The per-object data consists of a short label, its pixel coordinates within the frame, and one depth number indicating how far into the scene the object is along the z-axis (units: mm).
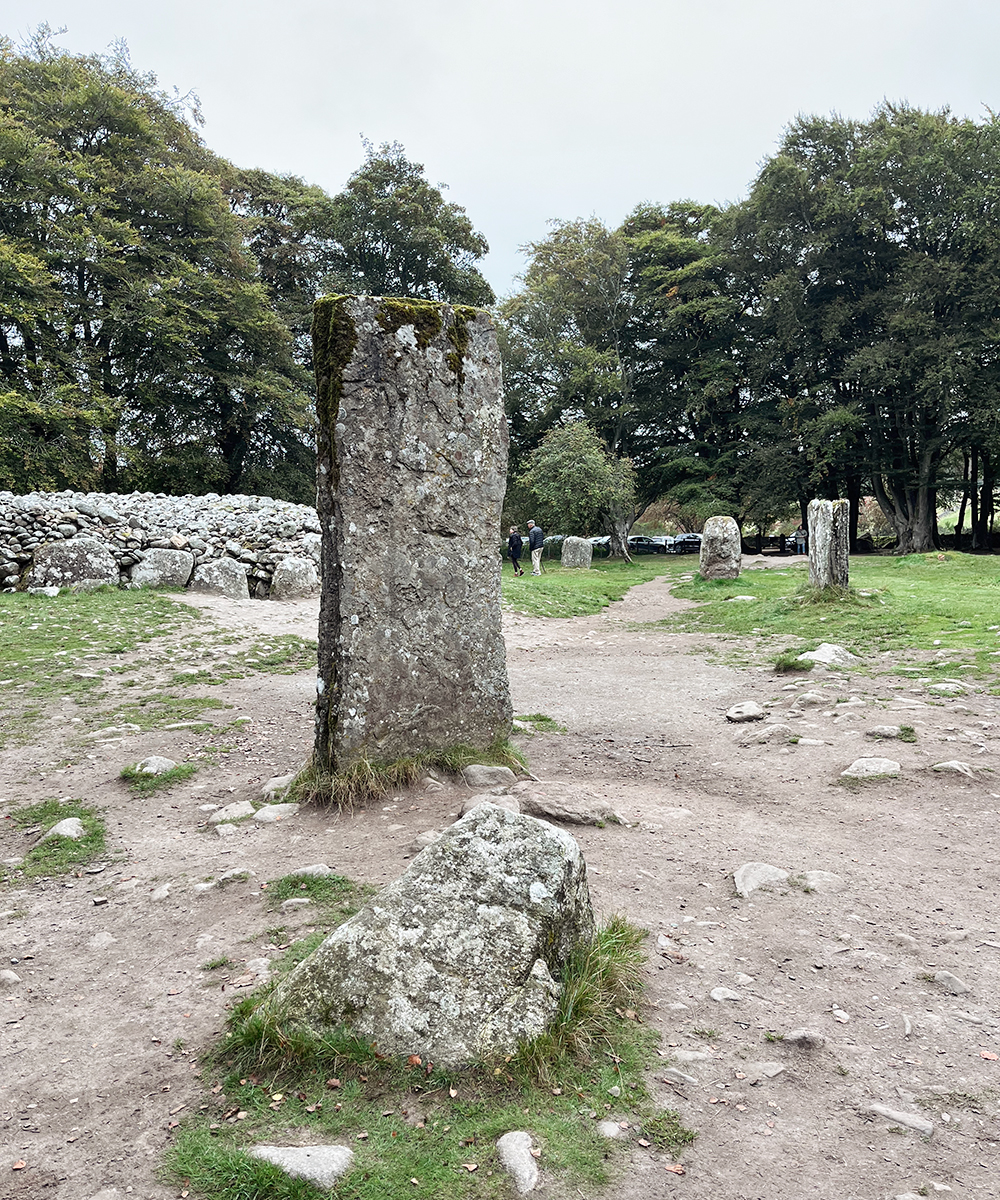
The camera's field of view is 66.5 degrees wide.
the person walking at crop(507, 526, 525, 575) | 23438
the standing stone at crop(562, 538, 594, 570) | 28922
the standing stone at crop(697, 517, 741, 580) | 20875
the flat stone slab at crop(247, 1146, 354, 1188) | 2031
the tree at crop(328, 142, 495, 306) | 37000
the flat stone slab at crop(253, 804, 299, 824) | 4863
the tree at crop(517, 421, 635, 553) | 31047
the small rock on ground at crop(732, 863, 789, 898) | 3783
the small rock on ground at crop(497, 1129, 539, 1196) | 2023
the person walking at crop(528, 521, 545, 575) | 24328
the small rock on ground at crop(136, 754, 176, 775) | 5641
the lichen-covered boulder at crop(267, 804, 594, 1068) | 2492
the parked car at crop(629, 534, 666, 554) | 46694
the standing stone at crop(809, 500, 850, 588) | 13156
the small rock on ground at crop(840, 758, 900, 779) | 5332
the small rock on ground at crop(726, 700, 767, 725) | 7172
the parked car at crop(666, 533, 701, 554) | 47569
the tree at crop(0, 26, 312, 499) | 26745
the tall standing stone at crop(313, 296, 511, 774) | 5309
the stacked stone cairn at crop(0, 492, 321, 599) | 15133
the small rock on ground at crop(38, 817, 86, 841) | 4598
